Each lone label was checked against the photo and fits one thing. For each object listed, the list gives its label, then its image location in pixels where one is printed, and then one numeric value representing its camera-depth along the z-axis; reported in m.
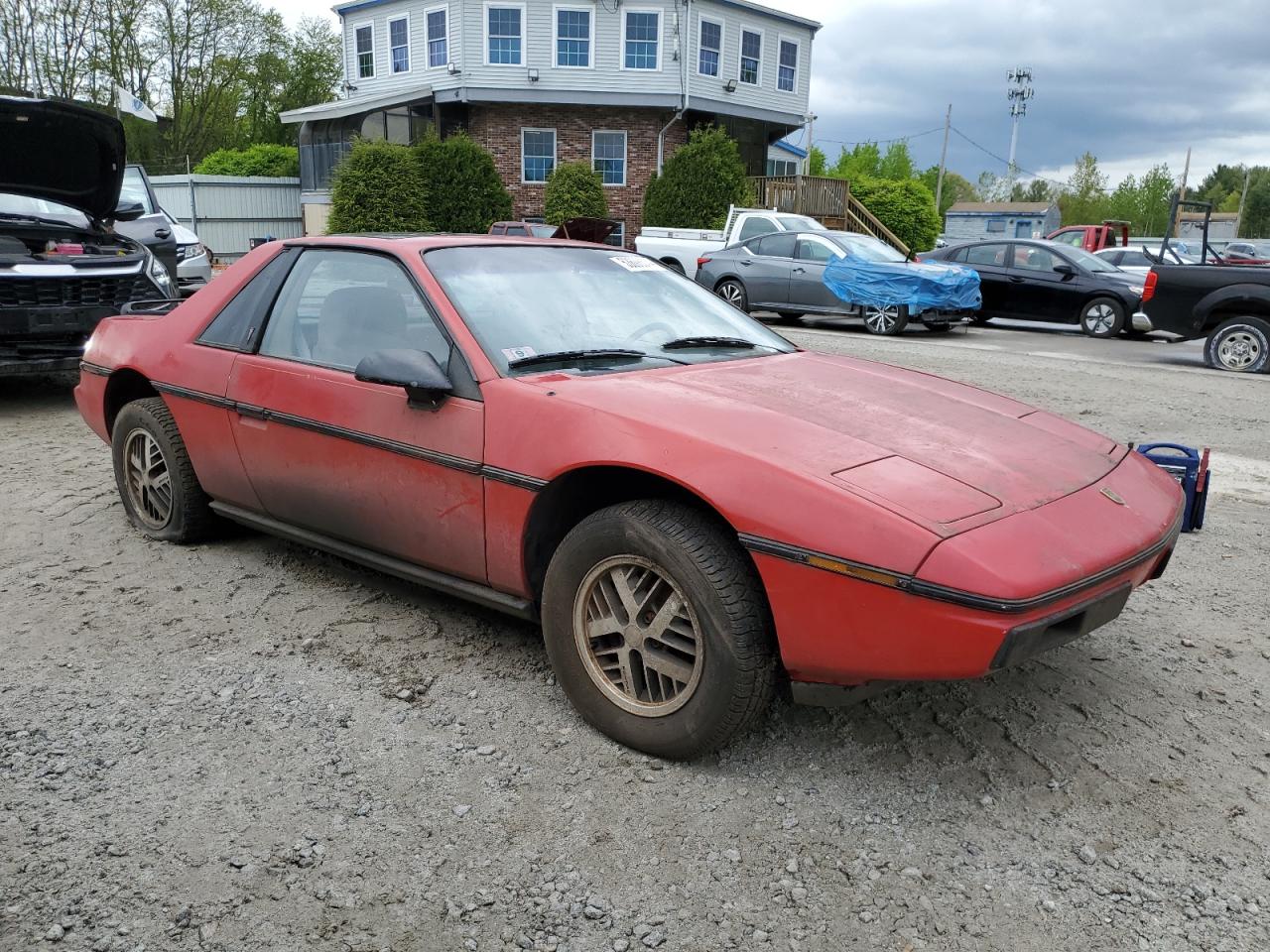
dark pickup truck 10.77
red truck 24.95
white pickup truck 17.39
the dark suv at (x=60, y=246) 7.00
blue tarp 13.84
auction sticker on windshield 3.95
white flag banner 9.39
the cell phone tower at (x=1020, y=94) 77.00
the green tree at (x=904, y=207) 31.36
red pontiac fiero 2.35
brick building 28.98
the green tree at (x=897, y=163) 76.31
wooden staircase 27.20
